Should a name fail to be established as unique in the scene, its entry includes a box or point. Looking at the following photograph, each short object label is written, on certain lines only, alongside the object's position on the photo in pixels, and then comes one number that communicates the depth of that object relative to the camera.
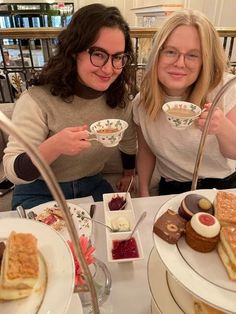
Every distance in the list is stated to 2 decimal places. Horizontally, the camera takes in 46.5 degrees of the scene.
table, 0.80
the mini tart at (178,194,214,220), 0.65
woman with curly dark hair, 1.22
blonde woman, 1.25
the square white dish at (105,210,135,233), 1.02
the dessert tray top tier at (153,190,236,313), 0.50
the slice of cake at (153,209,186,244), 0.61
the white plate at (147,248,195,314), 0.66
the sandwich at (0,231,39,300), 0.48
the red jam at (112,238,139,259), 0.91
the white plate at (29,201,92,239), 1.01
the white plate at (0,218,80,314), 0.45
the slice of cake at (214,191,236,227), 0.63
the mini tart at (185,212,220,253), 0.59
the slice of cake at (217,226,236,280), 0.55
